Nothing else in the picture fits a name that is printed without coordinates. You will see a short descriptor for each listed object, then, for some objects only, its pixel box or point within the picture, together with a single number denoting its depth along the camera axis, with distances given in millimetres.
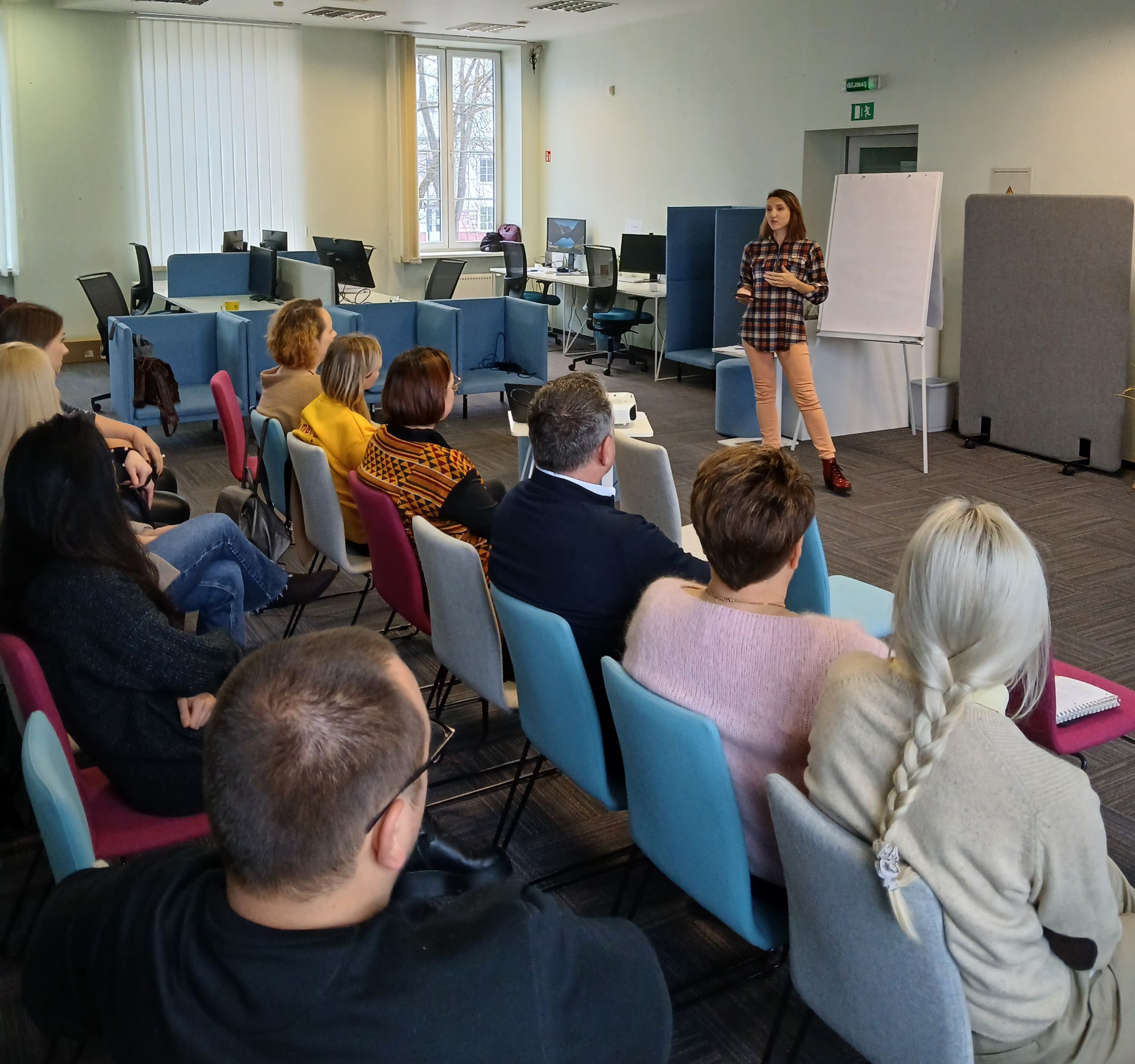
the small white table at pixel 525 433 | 4305
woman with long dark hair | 2018
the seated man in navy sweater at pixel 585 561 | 2260
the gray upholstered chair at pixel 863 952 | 1385
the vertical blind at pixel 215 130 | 10094
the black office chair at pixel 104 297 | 7590
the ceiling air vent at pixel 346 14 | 9547
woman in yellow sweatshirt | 3627
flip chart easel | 6492
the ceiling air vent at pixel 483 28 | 10281
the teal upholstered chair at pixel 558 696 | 2072
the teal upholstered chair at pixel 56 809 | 1480
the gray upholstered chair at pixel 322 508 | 3395
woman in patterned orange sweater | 3031
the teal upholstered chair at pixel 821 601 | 2703
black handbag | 3711
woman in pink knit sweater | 1717
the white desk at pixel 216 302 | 8188
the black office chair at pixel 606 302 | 9344
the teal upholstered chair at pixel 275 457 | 3879
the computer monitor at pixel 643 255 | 9688
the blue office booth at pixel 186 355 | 6625
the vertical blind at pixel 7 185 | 9594
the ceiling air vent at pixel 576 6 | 9055
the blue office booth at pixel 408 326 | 7480
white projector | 4383
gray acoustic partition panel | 6148
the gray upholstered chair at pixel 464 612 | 2465
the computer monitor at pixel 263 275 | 8758
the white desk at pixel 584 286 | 9320
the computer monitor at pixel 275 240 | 9570
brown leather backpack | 6227
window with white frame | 11445
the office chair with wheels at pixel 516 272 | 10242
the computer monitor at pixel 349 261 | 8469
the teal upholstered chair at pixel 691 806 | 1672
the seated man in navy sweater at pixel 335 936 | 916
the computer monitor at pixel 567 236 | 10914
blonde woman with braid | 1354
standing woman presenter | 6141
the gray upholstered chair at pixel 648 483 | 3193
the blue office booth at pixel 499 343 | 7574
